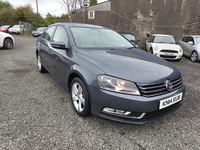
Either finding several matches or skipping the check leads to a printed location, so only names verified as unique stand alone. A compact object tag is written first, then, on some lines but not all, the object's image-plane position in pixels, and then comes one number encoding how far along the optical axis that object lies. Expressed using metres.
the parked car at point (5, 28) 19.50
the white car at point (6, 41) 8.48
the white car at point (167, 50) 7.01
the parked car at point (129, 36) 9.03
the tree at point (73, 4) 36.08
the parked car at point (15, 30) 19.94
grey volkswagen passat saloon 1.82
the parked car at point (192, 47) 7.63
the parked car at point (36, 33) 18.66
